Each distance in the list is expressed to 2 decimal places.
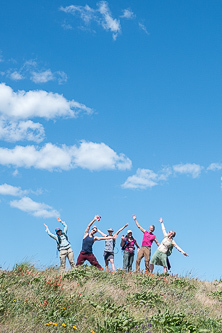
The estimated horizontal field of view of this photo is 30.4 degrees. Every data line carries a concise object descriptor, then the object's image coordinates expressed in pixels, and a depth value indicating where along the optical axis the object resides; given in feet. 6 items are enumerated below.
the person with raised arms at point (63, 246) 53.36
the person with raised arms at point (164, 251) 55.09
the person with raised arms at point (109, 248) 58.80
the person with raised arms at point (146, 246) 55.93
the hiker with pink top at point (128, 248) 60.34
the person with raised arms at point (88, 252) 53.42
